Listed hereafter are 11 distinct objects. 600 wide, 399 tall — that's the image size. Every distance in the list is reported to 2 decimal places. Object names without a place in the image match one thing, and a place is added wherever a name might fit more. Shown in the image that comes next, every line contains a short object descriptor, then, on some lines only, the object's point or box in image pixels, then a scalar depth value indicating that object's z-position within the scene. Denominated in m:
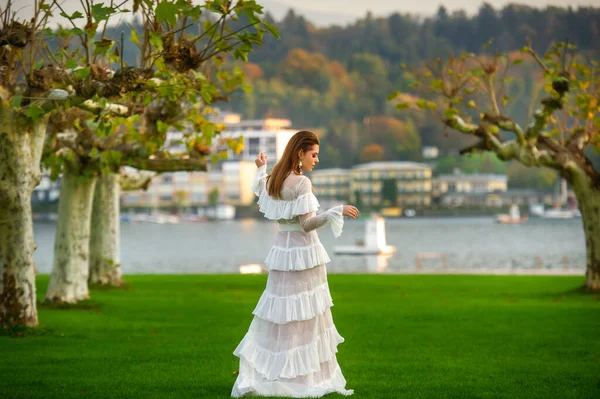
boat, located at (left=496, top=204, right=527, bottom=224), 167.38
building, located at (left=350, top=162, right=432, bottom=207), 186.25
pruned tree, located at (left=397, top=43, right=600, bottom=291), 19.92
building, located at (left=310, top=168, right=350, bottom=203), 191.50
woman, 8.45
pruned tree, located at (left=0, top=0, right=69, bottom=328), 12.59
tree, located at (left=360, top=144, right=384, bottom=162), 190.75
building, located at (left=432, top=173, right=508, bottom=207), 189.38
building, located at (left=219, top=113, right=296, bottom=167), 151.88
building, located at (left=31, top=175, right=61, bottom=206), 182.00
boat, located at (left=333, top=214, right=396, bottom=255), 61.75
